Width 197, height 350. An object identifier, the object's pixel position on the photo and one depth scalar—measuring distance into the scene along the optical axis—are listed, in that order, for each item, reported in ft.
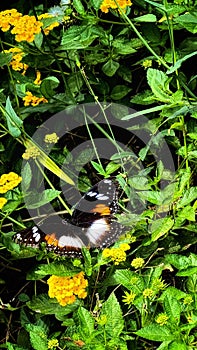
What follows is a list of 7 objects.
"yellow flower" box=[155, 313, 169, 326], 3.40
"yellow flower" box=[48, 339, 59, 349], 3.54
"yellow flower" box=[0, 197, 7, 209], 3.73
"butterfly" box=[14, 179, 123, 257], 3.72
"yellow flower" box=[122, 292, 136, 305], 3.49
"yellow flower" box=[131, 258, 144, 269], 3.58
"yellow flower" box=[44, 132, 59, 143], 3.89
